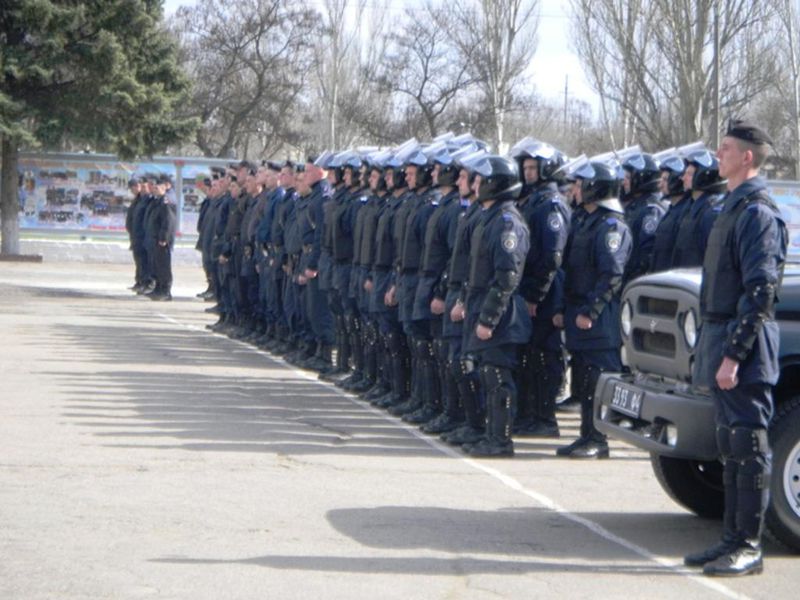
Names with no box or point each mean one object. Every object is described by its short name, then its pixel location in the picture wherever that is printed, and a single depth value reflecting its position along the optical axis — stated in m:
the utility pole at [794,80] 44.91
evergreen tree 34.88
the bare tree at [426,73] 53.75
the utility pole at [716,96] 31.20
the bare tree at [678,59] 33.81
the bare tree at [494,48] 51.38
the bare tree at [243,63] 56.09
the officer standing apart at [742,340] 7.30
